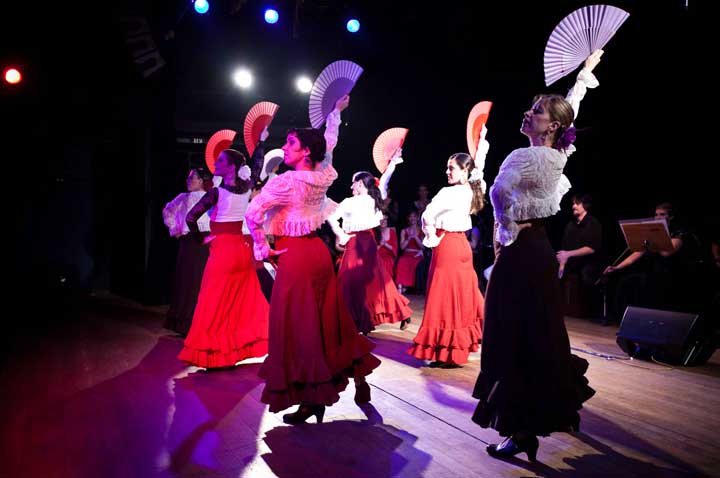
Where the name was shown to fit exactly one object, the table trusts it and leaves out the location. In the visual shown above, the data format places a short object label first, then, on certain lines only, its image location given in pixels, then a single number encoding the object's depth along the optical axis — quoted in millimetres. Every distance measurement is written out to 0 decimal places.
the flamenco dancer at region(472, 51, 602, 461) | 2303
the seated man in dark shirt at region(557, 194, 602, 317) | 6695
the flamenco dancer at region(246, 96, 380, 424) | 2846
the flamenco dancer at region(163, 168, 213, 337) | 5676
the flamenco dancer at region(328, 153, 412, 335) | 5395
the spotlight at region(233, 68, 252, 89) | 8664
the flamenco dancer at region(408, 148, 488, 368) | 4090
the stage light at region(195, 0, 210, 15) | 7719
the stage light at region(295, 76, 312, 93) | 8961
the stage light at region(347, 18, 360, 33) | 8305
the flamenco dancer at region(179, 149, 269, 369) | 4109
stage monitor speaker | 4324
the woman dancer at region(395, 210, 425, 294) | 9547
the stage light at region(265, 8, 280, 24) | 8148
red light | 7758
